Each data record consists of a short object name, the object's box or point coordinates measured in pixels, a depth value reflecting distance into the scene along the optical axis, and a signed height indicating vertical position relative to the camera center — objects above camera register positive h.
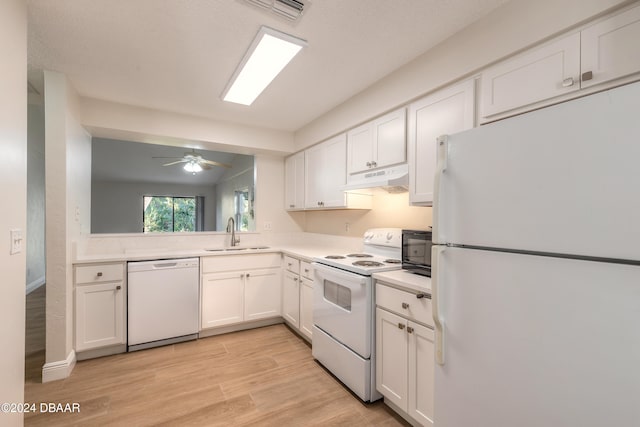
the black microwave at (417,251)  1.87 -0.28
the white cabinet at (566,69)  1.17 +0.69
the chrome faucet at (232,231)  3.67 -0.28
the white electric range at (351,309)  1.96 -0.76
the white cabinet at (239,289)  3.07 -0.90
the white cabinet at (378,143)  2.23 +0.59
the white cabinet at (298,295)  2.84 -0.92
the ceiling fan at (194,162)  4.07 +0.69
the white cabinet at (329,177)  2.90 +0.37
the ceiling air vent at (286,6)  1.51 +1.11
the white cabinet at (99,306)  2.51 -0.90
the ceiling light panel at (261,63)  1.83 +1.10
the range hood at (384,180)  2.16 +0.26
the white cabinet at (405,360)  1.59 -0.91
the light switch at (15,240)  1.36 -0.16
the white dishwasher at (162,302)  2.73 -0.94
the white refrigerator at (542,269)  0.76 -0.18
